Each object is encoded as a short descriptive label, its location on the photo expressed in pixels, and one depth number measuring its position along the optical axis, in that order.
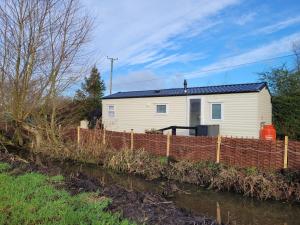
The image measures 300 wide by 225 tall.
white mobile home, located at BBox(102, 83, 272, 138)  10.08
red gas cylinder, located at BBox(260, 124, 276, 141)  8.36
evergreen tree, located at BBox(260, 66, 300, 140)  11.21
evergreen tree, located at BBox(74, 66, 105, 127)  15.29
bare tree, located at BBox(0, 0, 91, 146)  9.49
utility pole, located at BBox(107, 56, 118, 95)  26.42
